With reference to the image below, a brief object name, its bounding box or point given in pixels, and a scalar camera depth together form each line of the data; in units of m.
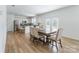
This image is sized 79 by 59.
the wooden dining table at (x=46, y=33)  2.06
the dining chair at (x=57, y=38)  1.84
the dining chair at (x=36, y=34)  2.31
